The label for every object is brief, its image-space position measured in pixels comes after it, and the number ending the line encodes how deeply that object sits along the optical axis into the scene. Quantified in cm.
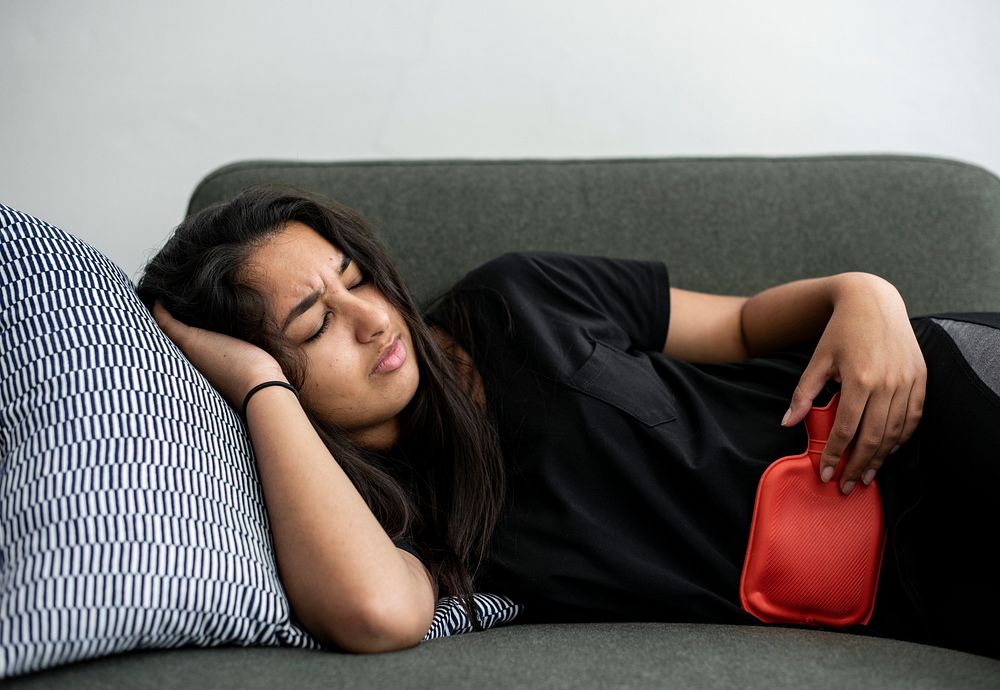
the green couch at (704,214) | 135
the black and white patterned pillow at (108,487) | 73
